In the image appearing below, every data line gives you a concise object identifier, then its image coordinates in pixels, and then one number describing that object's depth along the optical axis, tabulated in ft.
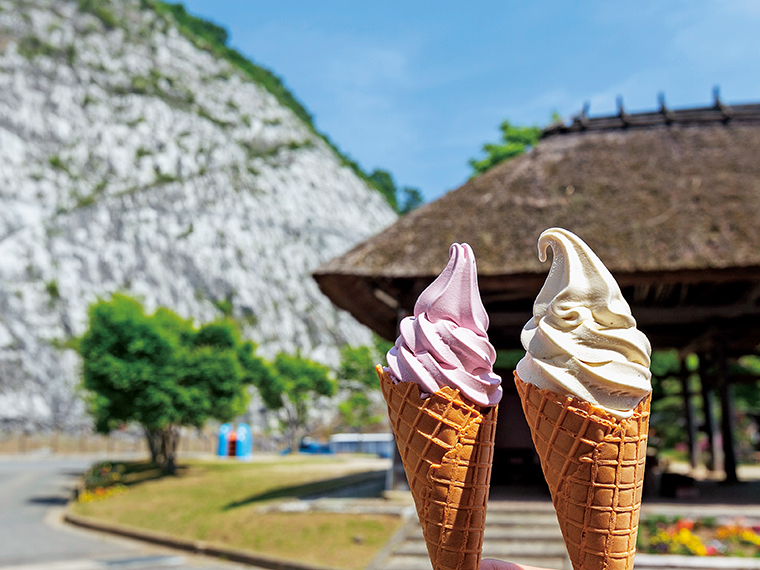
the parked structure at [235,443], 114.73
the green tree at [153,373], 67.77
